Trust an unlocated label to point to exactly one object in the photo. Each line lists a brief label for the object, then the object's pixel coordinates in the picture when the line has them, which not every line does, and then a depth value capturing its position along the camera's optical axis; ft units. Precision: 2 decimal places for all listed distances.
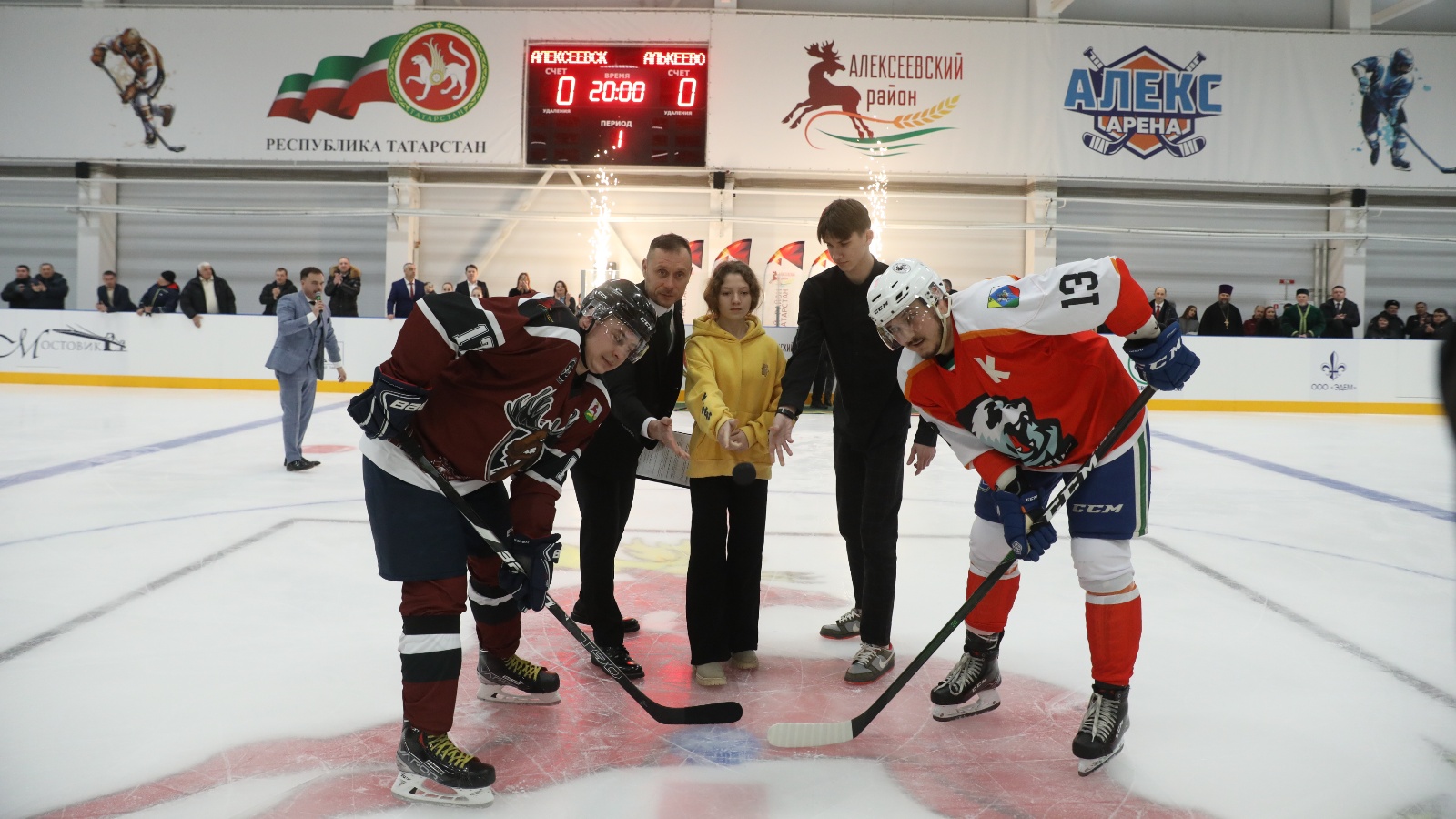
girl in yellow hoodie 8.75
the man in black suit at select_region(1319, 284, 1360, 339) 39.55
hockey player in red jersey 7.09
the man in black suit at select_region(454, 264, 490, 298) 38.70
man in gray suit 20.10
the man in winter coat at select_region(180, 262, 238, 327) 35.99
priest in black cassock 39.55
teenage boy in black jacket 8.96
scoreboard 40.55
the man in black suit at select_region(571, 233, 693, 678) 8.76
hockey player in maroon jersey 6.25
